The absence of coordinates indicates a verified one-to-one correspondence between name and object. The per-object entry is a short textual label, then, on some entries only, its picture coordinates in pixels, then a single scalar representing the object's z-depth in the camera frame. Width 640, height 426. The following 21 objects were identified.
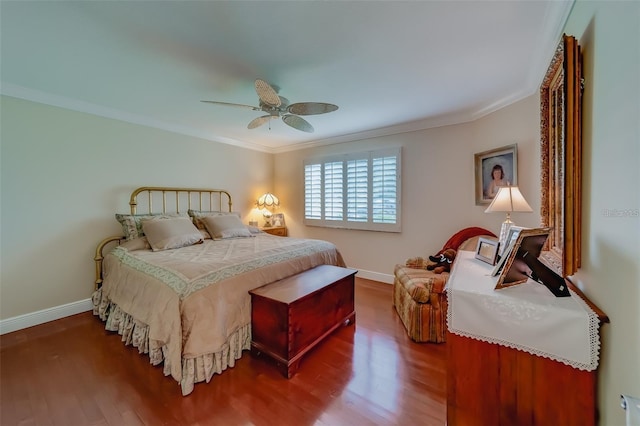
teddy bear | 2.60
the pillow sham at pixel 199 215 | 3.58
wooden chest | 1.87
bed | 1.73
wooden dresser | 0.97
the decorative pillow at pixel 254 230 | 3.93
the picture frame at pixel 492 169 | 2.61
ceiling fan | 2.04
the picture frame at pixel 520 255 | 1.15
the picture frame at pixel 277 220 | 5.01
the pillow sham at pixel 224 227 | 3.44
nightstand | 4.68
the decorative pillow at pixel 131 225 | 2.95
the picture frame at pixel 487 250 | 1.59
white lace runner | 0.94
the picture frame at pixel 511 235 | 1.33
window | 3.82
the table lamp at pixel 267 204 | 4.84
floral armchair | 2.27
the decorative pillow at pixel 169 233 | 2.79
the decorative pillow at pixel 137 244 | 2.74
